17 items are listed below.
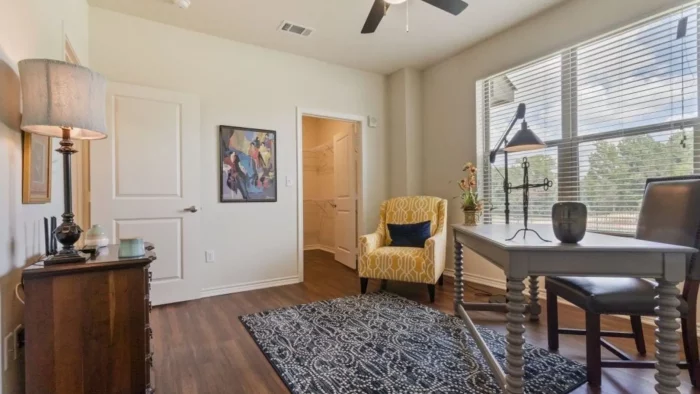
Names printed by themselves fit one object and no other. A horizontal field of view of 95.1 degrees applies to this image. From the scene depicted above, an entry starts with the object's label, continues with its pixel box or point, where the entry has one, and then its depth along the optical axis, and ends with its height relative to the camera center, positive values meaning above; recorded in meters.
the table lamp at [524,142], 2.07 +0.34
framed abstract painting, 3.32 +0.35
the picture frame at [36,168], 1.43 +0.15
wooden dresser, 1.24 -0.53
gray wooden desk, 1.25 -0.31
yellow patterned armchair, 2.96 -0.55
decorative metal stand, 1.69 -0.02
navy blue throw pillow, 3.31 -0.41
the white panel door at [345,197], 4.45 -0.02
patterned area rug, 1.65 -0.98
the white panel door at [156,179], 2.74 +0.17
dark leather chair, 1.52 -0.49
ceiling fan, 2.18 +1.31
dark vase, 1.38 -0.12
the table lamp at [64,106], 1.28 +0.39
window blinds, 2.24 +0.62
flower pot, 2.63 -0.20
